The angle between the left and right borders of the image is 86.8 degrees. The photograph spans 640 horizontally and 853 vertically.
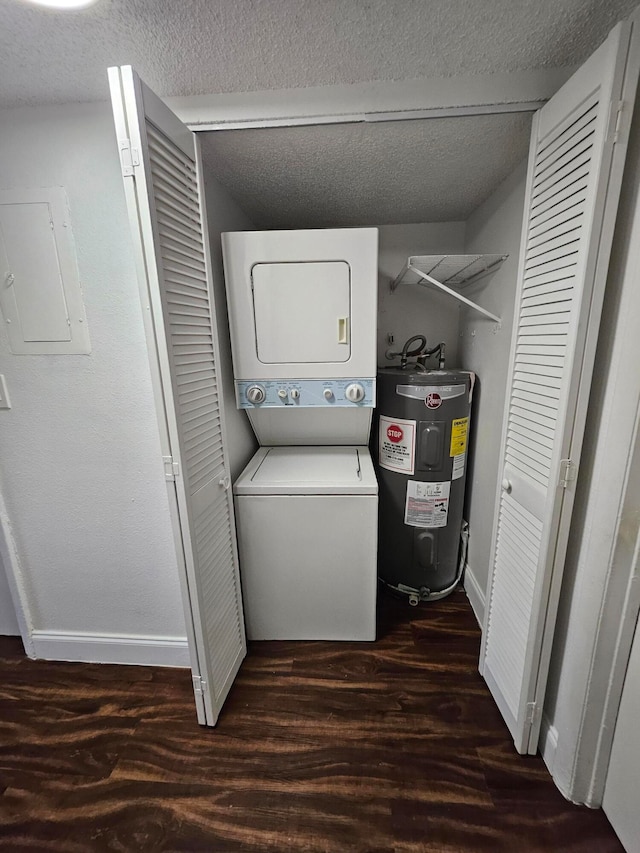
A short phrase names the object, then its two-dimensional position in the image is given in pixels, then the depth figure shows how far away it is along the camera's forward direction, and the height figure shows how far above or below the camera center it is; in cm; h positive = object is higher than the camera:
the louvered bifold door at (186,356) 99 -2
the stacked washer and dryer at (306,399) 157 -25
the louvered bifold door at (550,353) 90 -3
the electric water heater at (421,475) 185 -73
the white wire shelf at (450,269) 160 +40
